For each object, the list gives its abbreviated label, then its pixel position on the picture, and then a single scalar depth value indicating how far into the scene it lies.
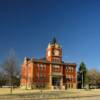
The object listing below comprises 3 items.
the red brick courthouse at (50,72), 40.65
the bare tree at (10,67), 31.17
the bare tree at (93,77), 45.14
